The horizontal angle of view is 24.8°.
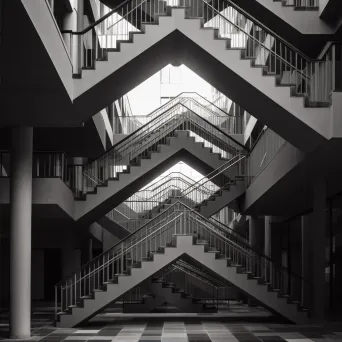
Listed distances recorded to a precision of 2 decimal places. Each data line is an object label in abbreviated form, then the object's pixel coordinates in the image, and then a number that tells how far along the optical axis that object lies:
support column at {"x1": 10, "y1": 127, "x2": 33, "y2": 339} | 21.69
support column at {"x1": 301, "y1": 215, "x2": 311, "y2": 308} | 32.16
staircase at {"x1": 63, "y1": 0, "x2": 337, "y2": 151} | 19.80
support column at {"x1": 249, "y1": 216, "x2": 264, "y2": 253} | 39.42
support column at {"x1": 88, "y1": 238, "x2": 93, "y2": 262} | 43.38
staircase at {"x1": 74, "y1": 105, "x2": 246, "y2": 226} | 29.58
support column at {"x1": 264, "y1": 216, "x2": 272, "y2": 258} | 38.21
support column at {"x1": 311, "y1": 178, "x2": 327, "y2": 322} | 24.03
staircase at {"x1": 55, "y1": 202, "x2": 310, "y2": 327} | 24.97
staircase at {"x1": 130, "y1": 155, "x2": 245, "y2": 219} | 33.75
